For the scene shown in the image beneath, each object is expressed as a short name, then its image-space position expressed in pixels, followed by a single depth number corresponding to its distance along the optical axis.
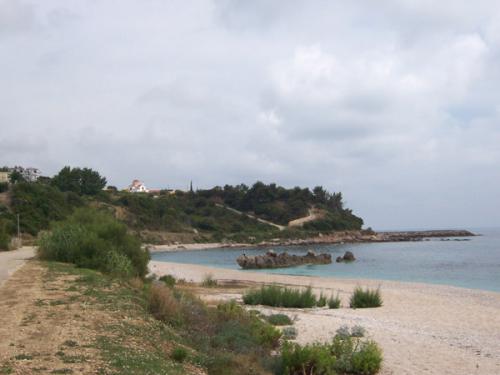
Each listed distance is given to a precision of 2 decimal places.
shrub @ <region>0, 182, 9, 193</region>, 82.29
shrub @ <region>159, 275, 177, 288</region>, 24.13
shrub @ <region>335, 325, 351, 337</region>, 13.03
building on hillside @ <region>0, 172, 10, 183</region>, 123.21
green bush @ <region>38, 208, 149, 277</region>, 21.35
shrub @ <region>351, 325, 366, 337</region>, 13.59
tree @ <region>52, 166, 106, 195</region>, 111.82
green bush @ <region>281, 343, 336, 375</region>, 9.03
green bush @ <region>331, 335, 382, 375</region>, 9.87
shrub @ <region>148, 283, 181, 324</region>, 11.96
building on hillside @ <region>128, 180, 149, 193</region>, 191.38
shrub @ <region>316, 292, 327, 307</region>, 21.16
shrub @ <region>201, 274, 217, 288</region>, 30.44
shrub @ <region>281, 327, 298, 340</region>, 13.03
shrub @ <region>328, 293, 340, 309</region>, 20.70
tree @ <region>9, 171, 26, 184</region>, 102.96
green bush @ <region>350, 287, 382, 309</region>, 21.66
